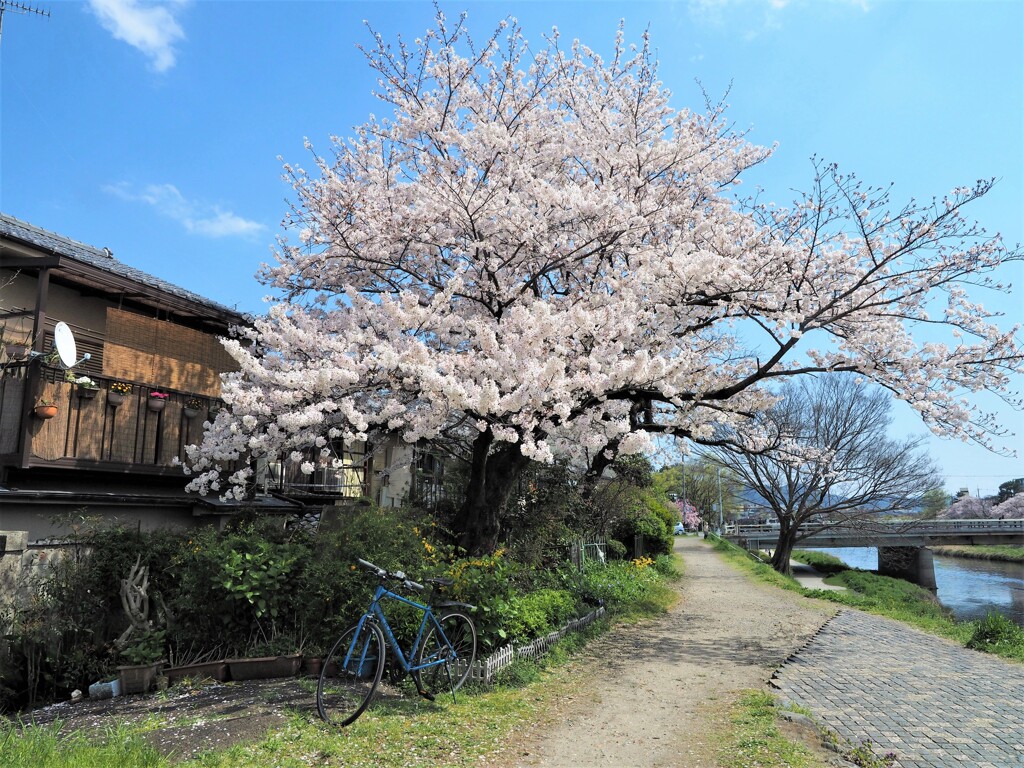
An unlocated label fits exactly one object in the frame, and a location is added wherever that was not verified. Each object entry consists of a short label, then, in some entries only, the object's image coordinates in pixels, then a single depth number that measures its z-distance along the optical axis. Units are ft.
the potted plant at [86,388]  30.09
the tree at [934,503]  104.66
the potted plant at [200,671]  22.50
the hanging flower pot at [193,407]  36.29
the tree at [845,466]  95.76
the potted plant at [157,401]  33.96
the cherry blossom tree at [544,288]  29.73
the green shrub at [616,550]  58.65
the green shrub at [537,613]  24.16
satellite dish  27.91
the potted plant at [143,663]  22.53
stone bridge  114.83
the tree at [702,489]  160.64
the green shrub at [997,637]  30.99
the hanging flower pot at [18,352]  29.35
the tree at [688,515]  161.81
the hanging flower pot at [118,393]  32.24
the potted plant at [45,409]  28.40
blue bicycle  18.45
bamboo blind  35.70
